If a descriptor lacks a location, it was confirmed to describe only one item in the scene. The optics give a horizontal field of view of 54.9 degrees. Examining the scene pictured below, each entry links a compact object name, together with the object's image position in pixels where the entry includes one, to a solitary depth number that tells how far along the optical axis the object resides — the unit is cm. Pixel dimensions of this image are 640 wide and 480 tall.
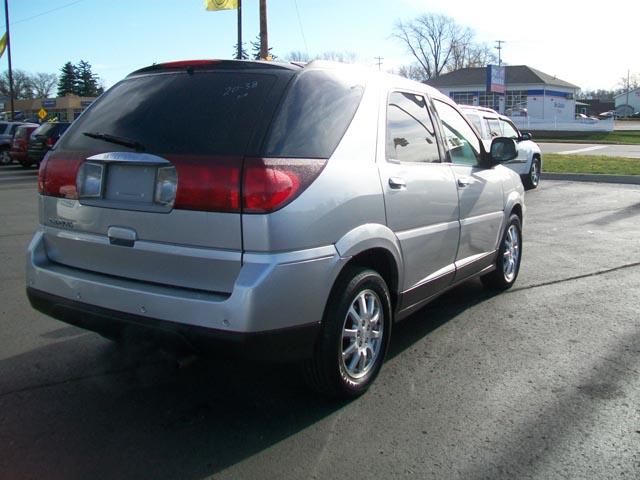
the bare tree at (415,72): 9904
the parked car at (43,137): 2055
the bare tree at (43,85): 11594
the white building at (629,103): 10406
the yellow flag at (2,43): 3319
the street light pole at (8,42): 3719
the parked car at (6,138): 2377
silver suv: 296
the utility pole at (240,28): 2608
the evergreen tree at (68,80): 9331
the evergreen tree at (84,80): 9294
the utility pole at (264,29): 2198
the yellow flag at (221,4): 2044
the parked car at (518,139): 1363
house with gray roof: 6128
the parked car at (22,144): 2198
